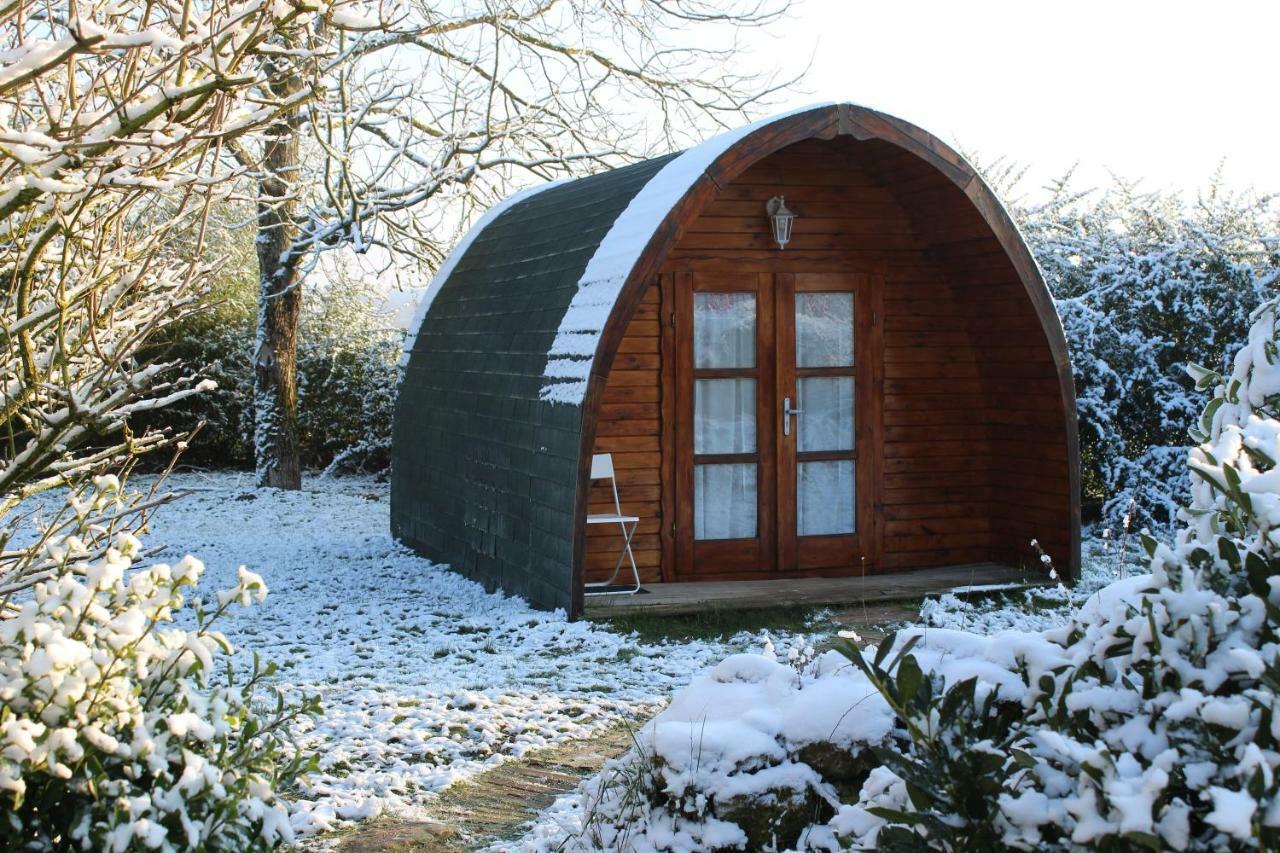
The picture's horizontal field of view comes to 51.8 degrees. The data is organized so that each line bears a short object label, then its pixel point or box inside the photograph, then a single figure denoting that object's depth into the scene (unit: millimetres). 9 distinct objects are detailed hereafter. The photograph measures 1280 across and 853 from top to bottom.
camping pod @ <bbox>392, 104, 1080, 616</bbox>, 8008
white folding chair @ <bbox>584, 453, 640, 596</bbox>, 7840
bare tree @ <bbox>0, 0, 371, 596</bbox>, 2775
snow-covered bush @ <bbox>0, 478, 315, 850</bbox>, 2625
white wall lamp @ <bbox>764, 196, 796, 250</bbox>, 8266
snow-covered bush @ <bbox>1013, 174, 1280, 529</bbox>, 10625
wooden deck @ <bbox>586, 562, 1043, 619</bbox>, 7488
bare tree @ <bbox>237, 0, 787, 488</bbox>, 13773
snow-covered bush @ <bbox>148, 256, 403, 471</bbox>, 15672
